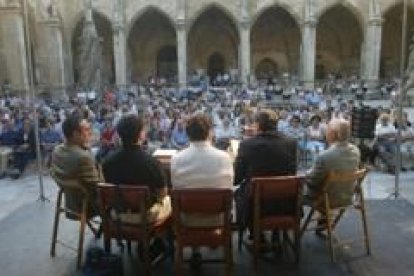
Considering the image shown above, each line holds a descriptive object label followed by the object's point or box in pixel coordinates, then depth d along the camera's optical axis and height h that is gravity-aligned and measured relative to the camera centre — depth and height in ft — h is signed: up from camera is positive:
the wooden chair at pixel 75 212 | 15.28 -3.84
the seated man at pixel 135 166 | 14.44 -2.29
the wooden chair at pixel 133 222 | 13.65 -3.61
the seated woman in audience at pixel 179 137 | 34.63 -3.72
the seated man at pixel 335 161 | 15.66 -2.41
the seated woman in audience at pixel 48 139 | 35.01 -3.77
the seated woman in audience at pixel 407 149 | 32.53 -4.42
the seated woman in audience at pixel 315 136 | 32.79 -3.63
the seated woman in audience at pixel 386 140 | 31.71 -3.86
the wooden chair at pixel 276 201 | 13.89 -3.26
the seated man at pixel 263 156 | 14.94 -2.16
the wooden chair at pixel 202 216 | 13.15 -3.47
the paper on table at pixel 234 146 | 18.20 -2.35
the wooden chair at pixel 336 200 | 15.02 -3.56
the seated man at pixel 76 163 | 15.61 -2.39
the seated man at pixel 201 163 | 14.19 -2.21
